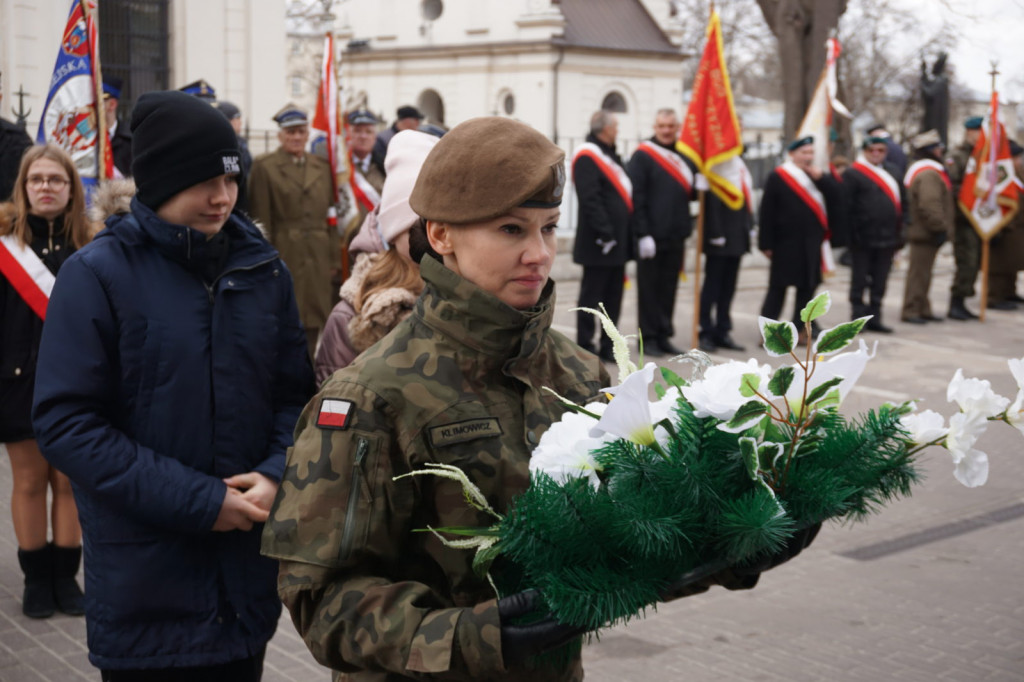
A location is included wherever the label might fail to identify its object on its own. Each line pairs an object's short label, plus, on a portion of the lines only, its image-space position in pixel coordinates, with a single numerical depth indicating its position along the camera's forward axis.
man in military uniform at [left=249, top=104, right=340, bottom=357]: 9.59
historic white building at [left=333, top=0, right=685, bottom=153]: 54.09
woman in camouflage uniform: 1.94
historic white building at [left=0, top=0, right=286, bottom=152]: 18.28
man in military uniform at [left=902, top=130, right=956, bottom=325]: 14.15
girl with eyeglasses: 5.13
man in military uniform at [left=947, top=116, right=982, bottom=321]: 15.20
